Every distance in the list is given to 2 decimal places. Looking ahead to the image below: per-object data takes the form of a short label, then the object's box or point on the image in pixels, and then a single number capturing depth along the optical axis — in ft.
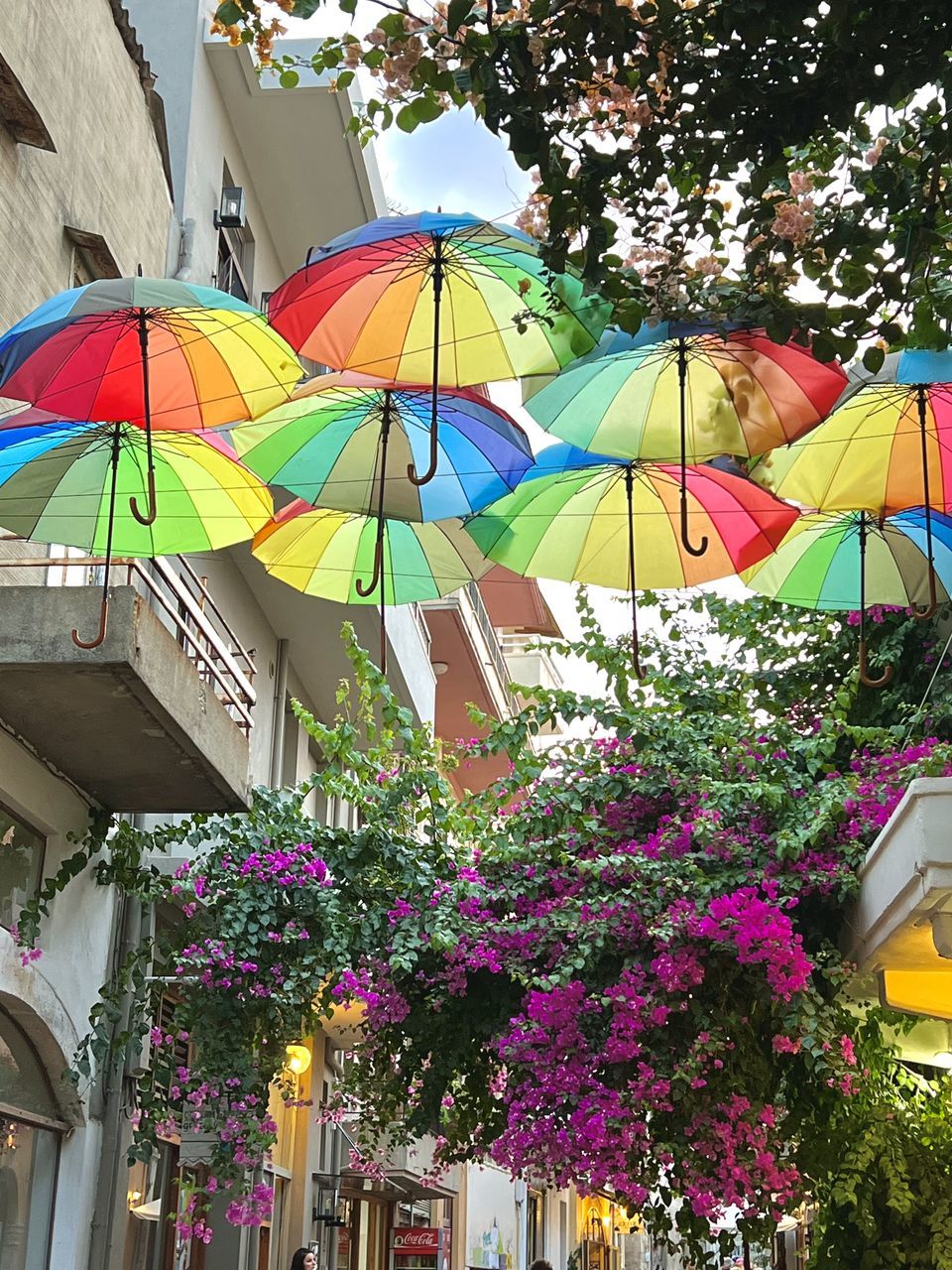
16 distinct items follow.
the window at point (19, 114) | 30.25
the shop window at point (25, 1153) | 31.65
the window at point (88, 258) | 34.37
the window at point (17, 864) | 31.99
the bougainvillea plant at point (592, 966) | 32.63
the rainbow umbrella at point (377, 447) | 25.45
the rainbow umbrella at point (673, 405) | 22.59
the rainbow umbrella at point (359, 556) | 28.53
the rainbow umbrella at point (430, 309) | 21.12
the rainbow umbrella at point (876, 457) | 23.85
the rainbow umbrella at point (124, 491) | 26.84
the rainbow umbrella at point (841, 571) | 29.22
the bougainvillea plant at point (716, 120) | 14.74
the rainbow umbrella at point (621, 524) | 26.50
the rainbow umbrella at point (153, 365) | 22.12
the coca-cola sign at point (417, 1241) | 64.80
